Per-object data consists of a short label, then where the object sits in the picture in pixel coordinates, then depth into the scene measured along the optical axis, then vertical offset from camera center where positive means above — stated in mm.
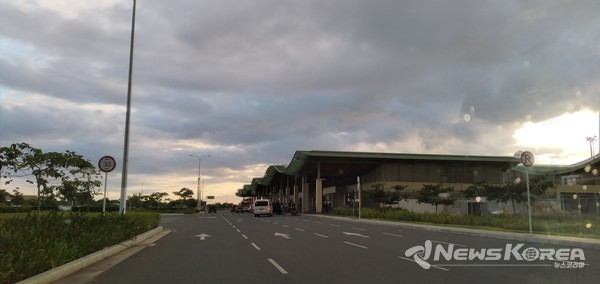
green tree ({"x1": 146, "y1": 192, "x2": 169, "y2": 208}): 101812 -139
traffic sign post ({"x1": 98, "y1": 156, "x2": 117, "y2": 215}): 17719 +1342
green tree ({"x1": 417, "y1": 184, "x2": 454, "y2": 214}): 45562 +440
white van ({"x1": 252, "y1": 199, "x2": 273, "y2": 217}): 54469 -961
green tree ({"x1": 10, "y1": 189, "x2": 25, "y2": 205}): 32669 -145
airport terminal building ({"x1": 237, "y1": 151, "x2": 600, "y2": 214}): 63688 +4456
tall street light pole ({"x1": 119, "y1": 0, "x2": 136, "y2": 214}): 20953 +2656
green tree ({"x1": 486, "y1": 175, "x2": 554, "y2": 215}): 37469 +924
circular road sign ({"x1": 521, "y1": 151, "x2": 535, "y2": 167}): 20875 +1973
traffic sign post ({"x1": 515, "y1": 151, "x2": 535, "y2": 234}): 20875 +1992
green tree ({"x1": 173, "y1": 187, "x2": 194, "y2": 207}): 107769 +1334
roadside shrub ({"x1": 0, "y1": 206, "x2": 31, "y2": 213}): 39750 -1090
